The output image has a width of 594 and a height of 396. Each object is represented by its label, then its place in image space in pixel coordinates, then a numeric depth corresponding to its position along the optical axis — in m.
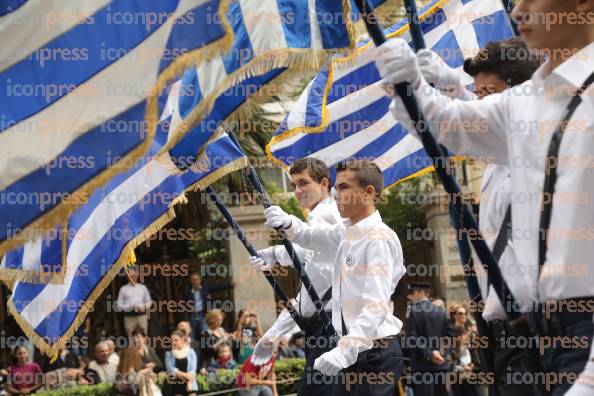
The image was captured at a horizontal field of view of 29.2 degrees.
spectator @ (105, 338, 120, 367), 14.23
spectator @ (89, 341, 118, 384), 14.10
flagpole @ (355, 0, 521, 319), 3.96
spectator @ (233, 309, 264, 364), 14.47
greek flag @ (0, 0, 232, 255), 4.93
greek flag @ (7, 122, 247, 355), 7.65
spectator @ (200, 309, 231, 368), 14.02
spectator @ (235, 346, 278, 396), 11.85
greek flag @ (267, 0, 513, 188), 8.45
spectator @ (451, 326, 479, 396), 13.71
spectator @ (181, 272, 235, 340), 16.39
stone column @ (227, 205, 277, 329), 18.94
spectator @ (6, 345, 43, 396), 13.53
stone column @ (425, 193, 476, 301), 20.62
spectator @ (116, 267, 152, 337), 16.84
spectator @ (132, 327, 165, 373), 13.12
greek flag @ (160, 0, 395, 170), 5.62
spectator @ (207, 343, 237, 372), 13.94
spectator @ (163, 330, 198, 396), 12.92
